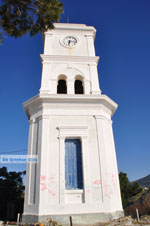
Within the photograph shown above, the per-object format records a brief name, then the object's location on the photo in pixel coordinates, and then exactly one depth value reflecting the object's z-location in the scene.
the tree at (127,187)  31.66
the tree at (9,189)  16.84
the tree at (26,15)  9.70
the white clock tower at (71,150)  10.72
